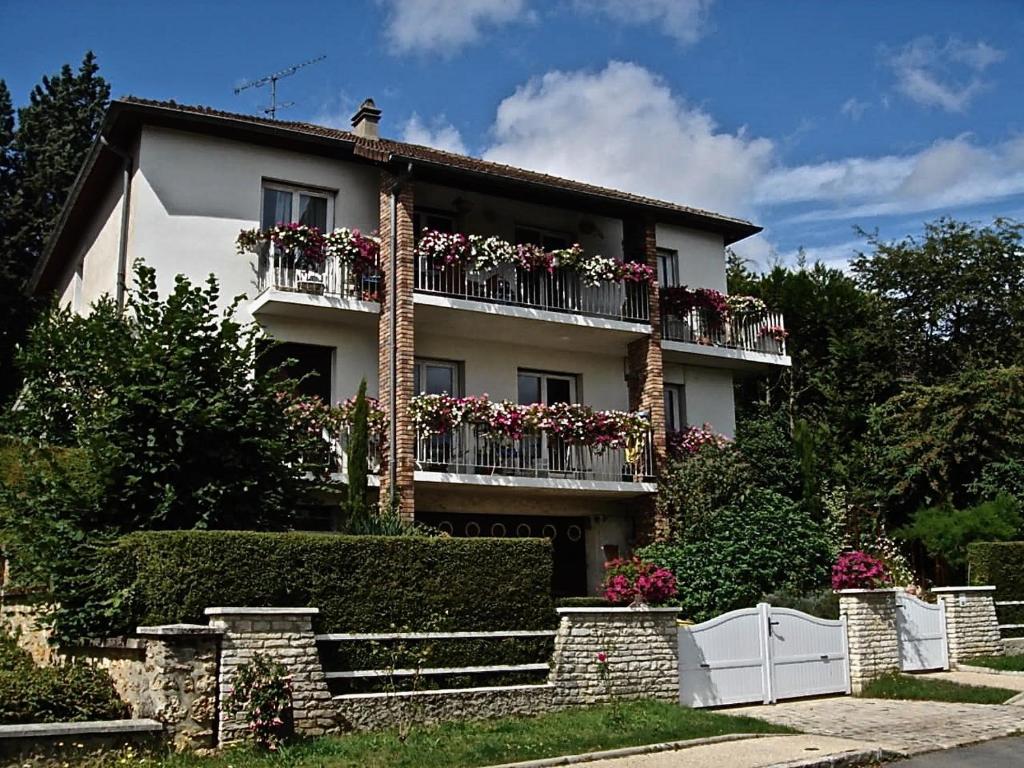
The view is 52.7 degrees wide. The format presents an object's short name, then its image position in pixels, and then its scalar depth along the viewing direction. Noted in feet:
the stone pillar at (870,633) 52.47
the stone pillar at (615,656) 42.65
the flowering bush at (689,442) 68.59
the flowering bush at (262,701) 33.32
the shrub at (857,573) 55.01
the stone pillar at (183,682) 32.55
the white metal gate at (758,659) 45.83
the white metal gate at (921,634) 57.16
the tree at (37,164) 97.09
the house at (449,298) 59.21
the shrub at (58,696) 33.01
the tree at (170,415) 42.34
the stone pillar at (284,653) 33.86
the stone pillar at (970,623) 60.85
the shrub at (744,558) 57.36
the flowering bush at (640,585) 46.34
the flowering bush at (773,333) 76.13
